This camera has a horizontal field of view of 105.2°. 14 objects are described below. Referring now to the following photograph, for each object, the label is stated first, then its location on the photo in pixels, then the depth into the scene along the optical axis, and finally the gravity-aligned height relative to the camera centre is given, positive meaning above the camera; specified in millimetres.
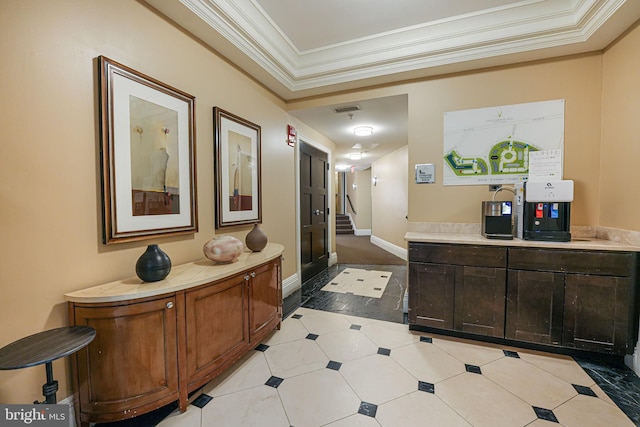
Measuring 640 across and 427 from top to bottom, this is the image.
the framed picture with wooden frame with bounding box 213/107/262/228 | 2365 +366
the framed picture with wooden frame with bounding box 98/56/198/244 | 1528 +343
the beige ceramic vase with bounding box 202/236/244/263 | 1901 -353
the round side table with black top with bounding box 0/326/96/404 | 1008 -639
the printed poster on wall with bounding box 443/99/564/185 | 2473 +677
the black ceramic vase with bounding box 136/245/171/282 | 1492 -374
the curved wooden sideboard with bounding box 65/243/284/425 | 1323 -811
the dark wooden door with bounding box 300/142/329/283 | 4008 -126
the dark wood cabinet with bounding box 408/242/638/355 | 1942 -791
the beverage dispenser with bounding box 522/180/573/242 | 2154 -65
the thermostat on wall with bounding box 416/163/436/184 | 2826 +357
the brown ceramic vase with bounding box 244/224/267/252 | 2346 -344
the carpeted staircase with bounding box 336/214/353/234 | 9844 -864
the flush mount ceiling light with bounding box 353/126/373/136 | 4188 +1295
